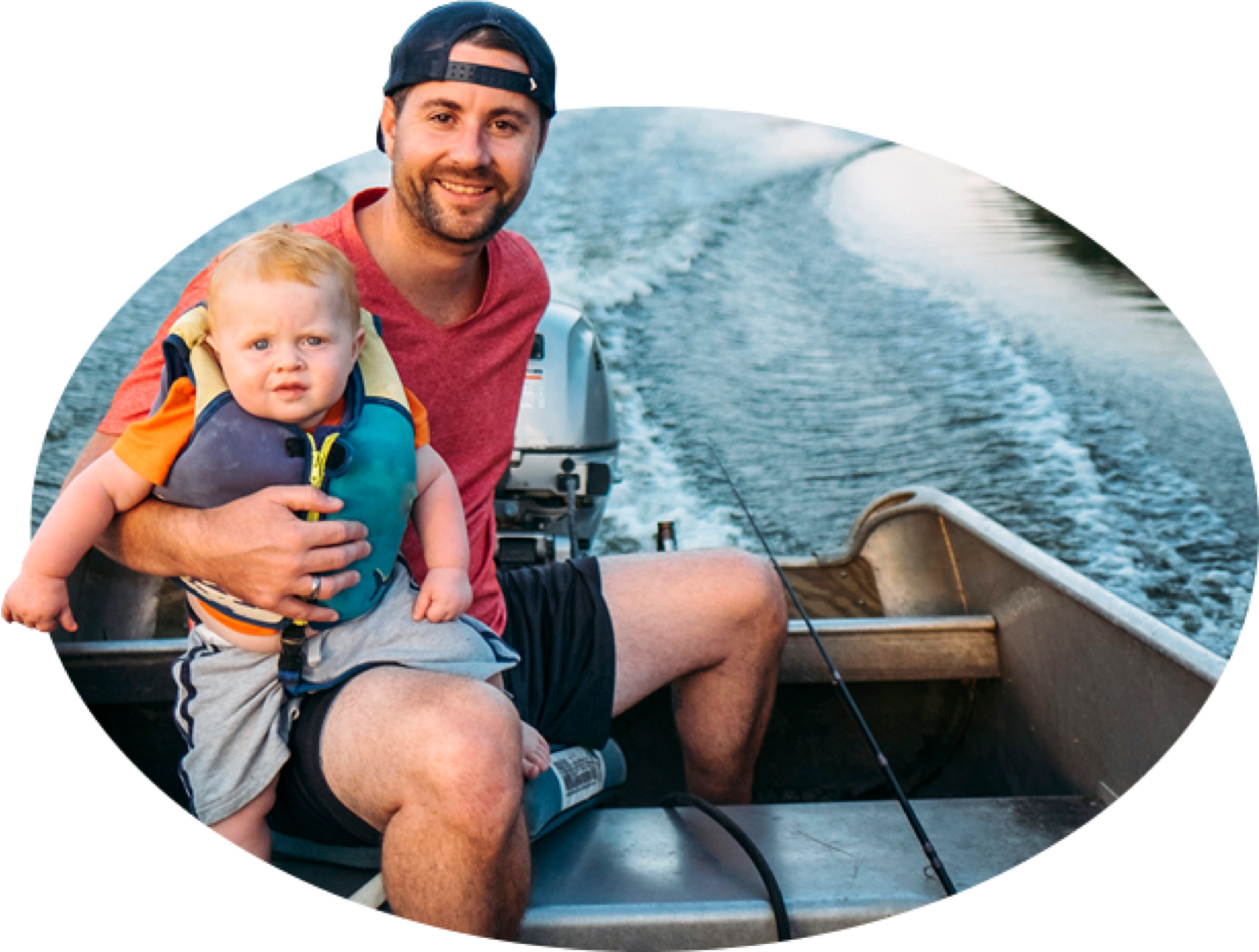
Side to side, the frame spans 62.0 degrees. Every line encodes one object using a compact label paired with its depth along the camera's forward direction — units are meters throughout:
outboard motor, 2.09
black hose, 1.22
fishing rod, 1.25
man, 1.10
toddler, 1.13
